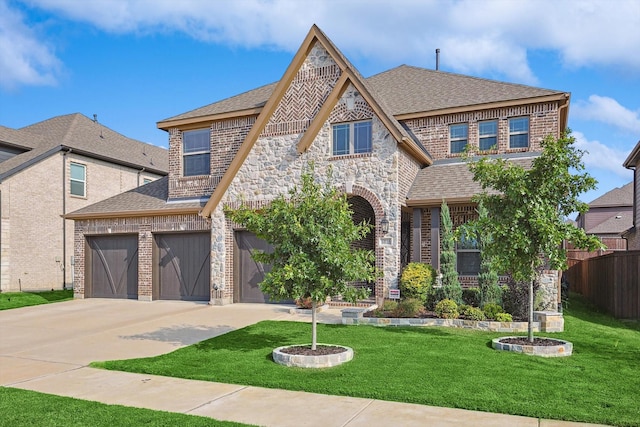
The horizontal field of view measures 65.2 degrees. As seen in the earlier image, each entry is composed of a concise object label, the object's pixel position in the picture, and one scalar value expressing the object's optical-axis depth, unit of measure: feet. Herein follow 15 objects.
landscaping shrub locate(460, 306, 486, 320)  38.52
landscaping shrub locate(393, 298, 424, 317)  41.01
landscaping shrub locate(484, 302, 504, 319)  39.01
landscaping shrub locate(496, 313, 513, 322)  38.00
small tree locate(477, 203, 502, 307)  41.57
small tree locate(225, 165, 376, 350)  28.22
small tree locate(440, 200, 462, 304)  42.65
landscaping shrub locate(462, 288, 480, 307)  43.63
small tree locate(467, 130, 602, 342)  30.71
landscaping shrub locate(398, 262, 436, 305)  44.45
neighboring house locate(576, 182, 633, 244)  127.44
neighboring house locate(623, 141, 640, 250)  62.35
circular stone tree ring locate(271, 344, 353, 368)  27.20
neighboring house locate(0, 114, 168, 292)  71.20
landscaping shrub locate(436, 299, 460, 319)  39.86
